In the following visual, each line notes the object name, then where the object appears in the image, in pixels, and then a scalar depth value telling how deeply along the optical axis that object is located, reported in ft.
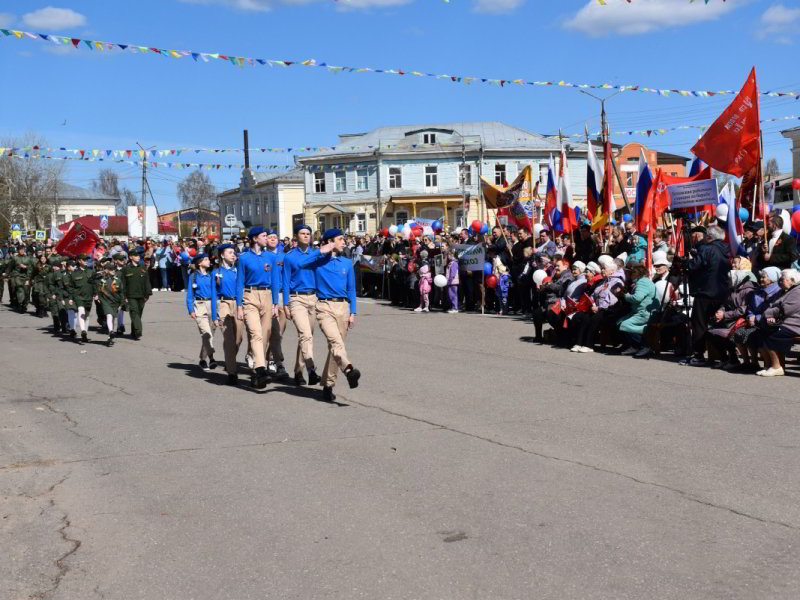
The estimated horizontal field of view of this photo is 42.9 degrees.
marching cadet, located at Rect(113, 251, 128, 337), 61.52
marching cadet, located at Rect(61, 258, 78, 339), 61.67
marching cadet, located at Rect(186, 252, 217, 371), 46.85
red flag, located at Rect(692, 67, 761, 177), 48.08
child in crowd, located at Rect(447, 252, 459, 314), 74.43
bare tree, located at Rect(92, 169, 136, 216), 463.25
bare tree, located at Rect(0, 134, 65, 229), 267.80
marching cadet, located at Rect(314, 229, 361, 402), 35.68
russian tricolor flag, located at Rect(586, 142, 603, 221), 62.49
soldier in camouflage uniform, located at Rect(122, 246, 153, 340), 59.98
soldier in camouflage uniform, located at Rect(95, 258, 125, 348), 59.00
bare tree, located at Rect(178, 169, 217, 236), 444.96
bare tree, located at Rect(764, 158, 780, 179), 362.76
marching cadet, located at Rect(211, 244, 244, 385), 41.29
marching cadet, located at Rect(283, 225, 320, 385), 39.22
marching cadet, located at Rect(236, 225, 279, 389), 39.09
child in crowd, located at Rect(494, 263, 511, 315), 70.95
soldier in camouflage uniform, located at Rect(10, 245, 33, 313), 88.79
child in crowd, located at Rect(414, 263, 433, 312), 77.46
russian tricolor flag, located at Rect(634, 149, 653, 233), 57.06
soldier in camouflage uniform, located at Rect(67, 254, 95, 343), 60.59
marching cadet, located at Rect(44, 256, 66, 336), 64.44
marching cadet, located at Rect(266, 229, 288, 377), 41.04
